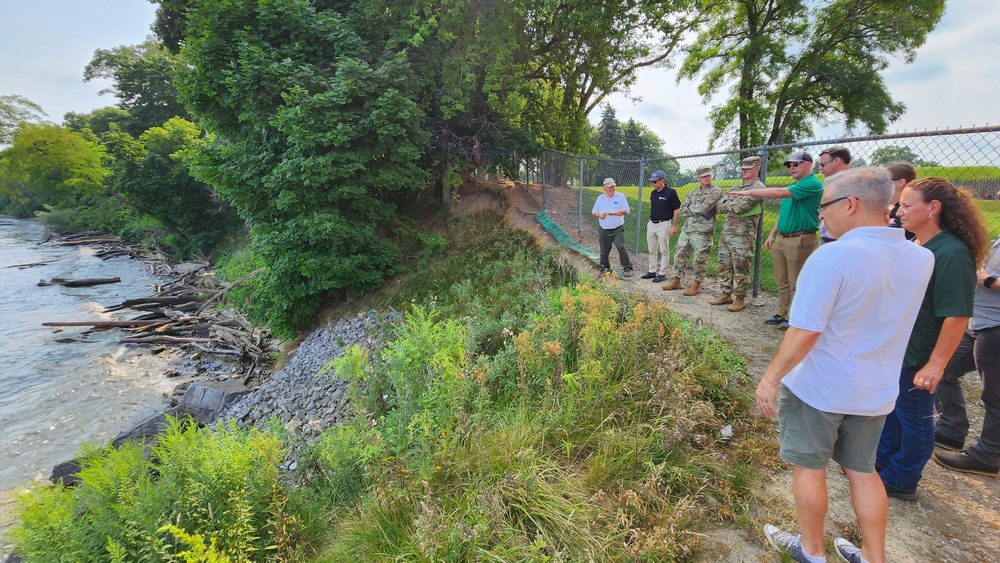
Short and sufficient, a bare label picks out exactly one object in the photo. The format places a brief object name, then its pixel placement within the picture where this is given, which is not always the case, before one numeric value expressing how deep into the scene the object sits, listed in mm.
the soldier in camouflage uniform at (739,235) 5996
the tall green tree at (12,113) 41375
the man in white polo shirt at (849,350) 1938
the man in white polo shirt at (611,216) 7859
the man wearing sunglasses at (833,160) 4250
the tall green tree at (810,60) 14273
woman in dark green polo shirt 2432
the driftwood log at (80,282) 20406
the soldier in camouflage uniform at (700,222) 6664
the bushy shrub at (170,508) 2701
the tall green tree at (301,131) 8742
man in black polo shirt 7289
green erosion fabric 9404
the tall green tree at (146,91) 31469
